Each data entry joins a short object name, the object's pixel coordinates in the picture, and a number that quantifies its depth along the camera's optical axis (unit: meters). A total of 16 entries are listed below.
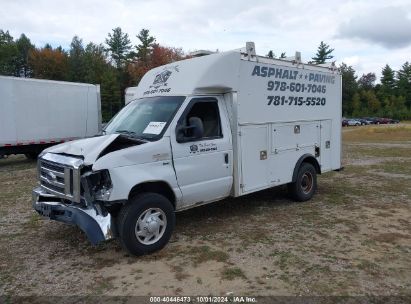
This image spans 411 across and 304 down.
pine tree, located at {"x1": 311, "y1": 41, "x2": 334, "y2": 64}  95.19
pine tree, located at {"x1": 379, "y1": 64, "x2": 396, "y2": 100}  101.69
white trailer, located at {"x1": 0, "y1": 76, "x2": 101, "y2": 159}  15.60
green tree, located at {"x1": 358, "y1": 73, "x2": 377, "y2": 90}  111.25
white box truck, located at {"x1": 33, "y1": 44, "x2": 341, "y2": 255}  5.19
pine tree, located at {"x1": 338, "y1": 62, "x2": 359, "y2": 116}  96.69
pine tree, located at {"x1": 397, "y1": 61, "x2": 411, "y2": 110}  99.43
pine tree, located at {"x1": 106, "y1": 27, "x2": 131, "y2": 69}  82.12
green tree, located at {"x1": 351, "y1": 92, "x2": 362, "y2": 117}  92.76
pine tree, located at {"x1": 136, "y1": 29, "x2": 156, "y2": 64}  67.62
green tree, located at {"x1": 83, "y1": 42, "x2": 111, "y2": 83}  65.31
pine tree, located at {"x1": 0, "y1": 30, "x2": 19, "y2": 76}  69.81
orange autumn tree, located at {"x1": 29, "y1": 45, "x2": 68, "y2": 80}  71.56
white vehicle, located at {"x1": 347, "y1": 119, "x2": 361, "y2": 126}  70.06
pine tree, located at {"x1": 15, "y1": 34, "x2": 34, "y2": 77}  84.25
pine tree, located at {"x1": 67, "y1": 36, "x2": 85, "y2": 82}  66.47
